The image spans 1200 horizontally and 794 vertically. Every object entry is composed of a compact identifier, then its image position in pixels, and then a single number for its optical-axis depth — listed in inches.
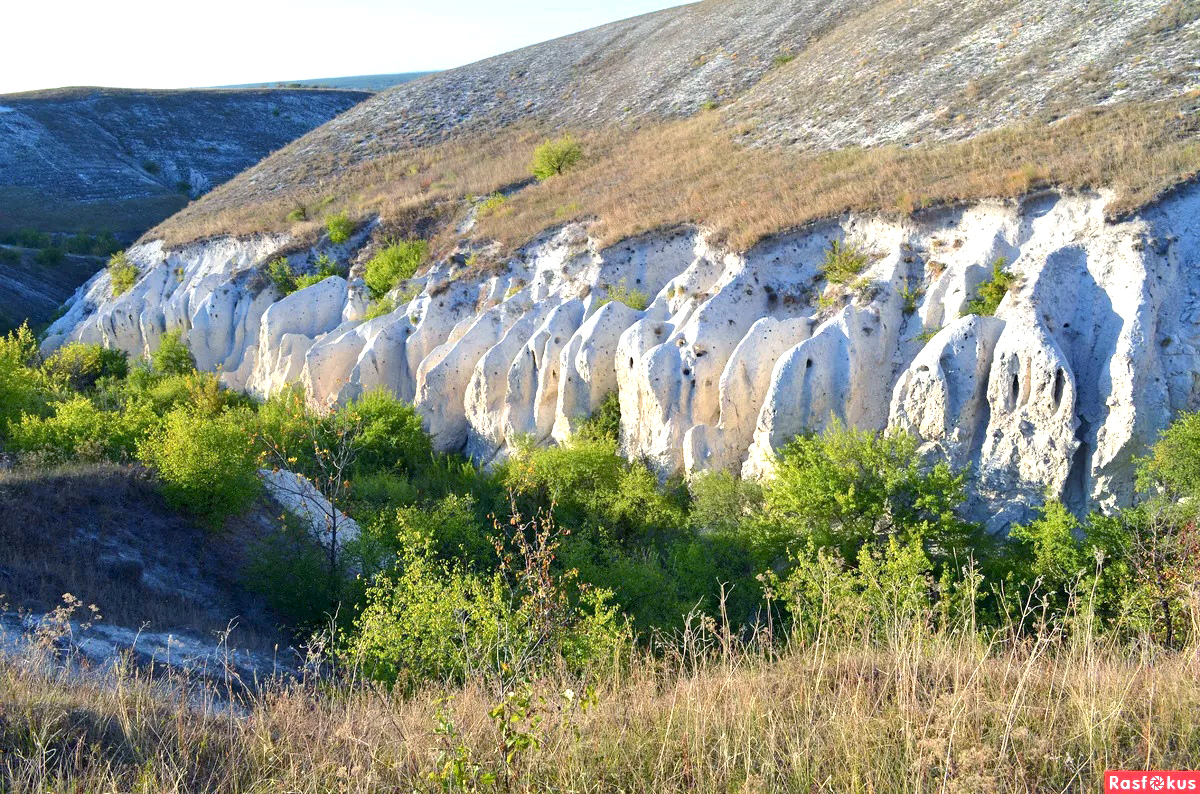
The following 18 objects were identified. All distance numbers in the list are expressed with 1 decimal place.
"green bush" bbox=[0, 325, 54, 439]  776.3
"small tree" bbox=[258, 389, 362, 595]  666.8
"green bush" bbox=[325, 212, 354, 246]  1106.7
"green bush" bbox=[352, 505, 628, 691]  267.2
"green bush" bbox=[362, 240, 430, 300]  992.2
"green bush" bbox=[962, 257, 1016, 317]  599.2
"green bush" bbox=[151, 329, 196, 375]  1058.1
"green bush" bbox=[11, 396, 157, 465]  682.8
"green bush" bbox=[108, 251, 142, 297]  1239.5
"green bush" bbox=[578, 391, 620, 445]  717.9
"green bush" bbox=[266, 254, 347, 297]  1075.3
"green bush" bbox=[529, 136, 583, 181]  1125.1
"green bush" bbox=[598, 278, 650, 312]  791.7
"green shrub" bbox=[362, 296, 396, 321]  941.6
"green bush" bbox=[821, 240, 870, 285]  691.4
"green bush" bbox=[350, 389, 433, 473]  758.5
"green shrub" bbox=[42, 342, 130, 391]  1072.9
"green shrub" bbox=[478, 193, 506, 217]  1031.6
